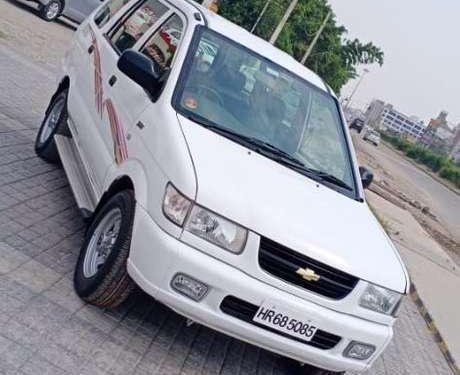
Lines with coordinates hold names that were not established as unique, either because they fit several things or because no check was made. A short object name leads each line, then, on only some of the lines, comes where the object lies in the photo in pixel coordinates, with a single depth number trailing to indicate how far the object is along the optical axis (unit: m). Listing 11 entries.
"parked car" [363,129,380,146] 80.19
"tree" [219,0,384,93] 45.59
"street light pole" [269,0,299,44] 31.91
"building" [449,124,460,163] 170.50
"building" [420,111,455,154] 181.35
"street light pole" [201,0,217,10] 23.55
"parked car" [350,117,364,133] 84.94
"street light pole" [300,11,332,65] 51.11
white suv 3.64
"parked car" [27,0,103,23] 17.61
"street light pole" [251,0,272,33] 44.00
